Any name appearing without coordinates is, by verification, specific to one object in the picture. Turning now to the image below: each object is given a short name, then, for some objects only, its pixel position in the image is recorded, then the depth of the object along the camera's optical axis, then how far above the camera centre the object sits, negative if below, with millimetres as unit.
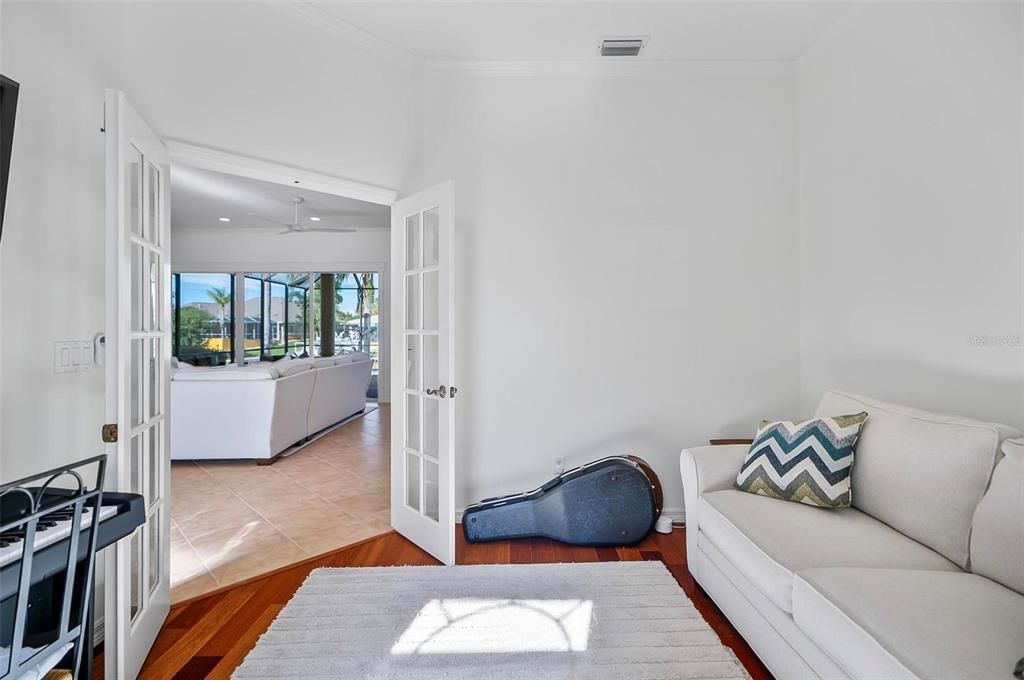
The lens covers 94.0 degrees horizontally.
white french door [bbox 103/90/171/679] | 1518 -90
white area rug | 1648 -1115
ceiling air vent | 2729 +1719
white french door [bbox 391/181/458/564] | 2418 -167
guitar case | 2580 -919
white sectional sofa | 4219 -626
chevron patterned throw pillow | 1873 -496
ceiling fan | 5820 +1499
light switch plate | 1667 -48
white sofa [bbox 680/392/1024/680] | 1121 -670
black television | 1397 +650
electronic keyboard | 998 -449
